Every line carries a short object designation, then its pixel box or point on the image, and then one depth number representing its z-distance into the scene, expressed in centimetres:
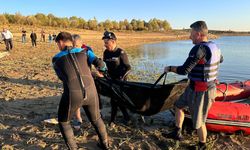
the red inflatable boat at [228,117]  340
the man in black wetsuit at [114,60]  347
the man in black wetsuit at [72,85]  257
